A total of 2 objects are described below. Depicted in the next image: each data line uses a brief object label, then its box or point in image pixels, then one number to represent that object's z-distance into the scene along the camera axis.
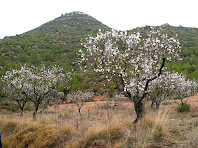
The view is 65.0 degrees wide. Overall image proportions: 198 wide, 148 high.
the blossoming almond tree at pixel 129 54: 7.14
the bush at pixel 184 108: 18.41
